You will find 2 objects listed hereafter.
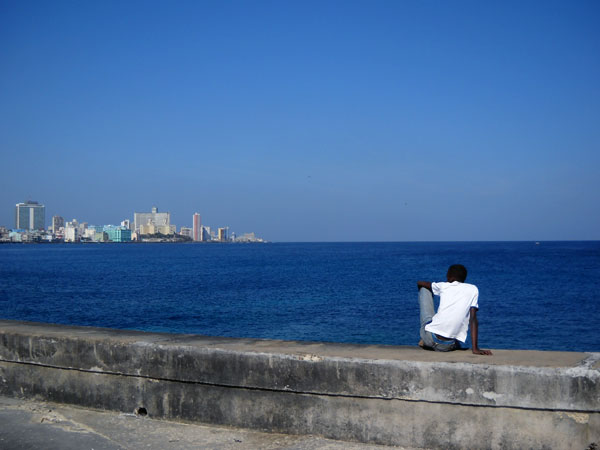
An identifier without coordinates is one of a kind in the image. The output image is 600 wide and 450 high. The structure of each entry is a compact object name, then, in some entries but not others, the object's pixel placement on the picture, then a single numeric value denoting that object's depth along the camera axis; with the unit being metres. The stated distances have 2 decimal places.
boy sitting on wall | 4.80
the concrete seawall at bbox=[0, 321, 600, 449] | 3.75
